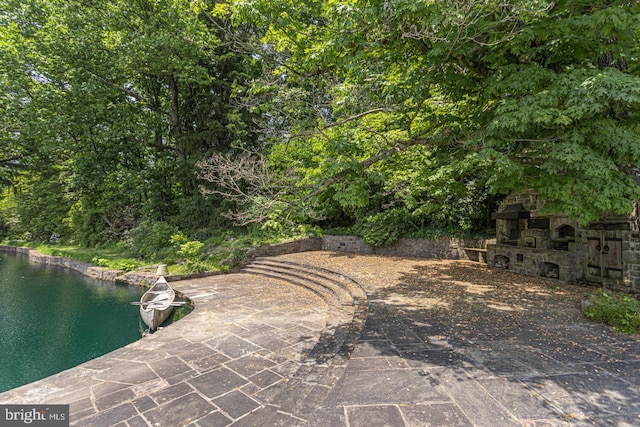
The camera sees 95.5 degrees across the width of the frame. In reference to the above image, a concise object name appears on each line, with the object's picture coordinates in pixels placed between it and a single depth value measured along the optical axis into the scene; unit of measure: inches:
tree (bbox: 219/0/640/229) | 150.8
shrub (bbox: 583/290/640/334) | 163.5
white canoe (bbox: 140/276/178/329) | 256.7
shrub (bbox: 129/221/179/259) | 509.0
